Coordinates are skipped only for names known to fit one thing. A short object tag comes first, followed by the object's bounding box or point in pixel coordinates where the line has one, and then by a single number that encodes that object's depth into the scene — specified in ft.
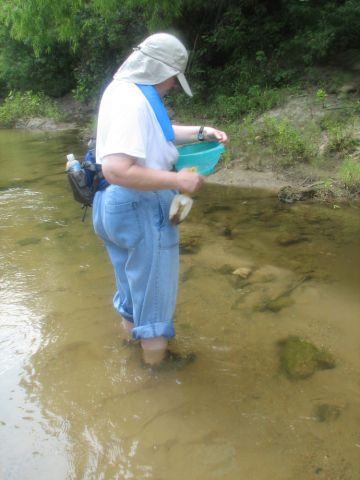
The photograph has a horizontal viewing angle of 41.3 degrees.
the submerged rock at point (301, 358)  8.55
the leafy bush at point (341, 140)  20.25
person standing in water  6.61
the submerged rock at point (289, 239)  14.46
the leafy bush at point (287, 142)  20.85
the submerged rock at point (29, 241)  15.74
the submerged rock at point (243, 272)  12.53
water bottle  7.91
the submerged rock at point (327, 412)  7.38
